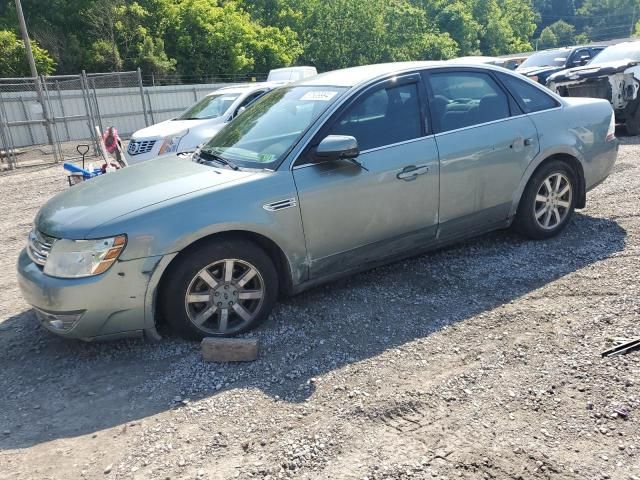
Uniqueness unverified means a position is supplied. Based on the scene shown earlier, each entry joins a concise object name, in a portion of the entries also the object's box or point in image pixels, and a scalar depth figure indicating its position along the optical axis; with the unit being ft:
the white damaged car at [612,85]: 34.01
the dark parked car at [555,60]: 54.70
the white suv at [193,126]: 34.01
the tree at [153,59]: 107.04
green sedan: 11.59
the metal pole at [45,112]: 51.06
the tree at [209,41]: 114.62
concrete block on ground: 11.67
